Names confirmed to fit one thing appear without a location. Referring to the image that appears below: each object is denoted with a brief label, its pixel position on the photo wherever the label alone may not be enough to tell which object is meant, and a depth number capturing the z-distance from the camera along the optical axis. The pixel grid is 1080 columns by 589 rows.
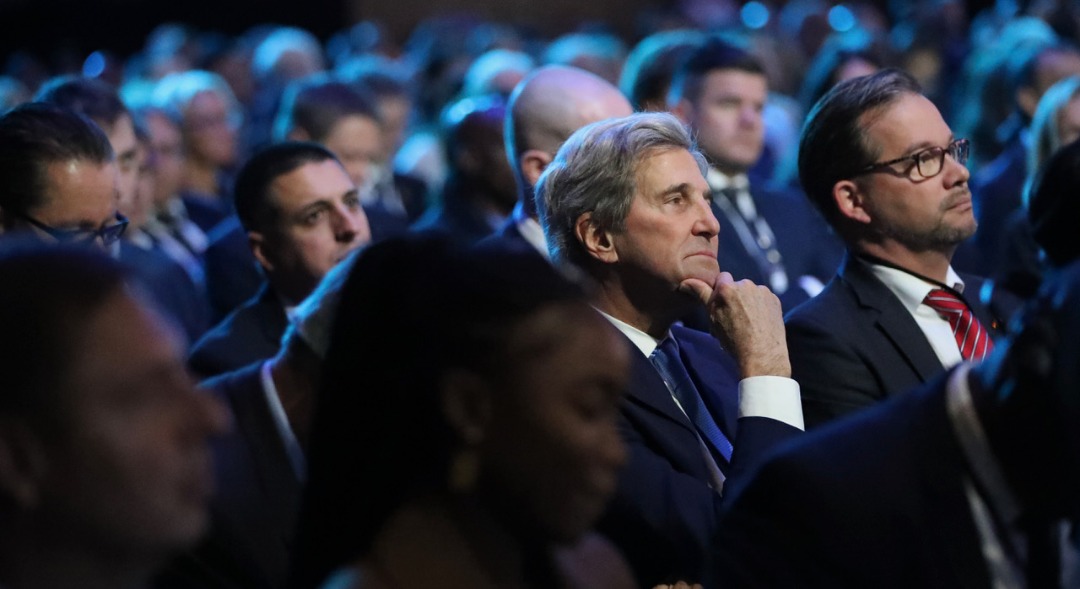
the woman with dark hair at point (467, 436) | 3.99
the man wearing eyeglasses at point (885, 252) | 7.30
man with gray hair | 6.61
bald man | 9.76
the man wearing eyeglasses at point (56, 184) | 7.36
